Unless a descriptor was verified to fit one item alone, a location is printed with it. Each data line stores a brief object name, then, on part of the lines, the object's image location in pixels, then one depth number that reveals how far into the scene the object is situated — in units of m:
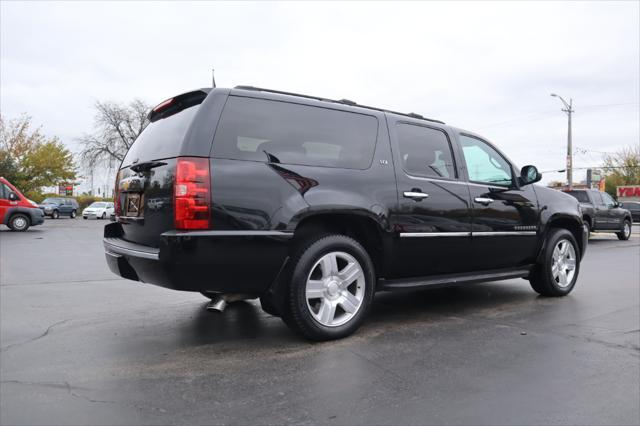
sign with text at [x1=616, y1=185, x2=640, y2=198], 52.44
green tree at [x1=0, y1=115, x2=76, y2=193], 44.56
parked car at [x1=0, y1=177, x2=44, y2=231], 17.69
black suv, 3.35
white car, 36.75
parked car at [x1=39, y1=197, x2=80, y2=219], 35.66
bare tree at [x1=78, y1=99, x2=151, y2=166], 52.69
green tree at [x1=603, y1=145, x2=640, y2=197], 59.97
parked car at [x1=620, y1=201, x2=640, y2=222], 33.97
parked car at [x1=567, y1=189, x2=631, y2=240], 15.32
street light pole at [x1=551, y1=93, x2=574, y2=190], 35.84
